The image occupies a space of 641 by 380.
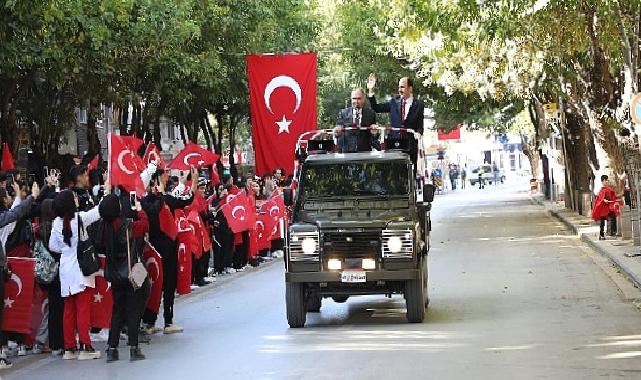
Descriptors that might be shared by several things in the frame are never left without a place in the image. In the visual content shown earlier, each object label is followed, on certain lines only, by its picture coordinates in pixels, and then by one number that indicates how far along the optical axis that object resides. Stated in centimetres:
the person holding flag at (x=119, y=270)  1299
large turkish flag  2859
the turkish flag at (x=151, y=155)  1917
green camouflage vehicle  1488
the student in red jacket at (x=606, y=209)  2864
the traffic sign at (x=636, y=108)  2189
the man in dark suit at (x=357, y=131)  1688
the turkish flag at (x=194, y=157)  2398
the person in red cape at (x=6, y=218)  1261
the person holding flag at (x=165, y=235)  1464
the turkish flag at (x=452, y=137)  10309
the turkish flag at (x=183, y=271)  1614
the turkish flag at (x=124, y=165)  1440
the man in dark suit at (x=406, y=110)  1698
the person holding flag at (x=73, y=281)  1340
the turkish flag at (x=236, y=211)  2423
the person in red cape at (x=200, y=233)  2027
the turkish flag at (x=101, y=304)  1434
